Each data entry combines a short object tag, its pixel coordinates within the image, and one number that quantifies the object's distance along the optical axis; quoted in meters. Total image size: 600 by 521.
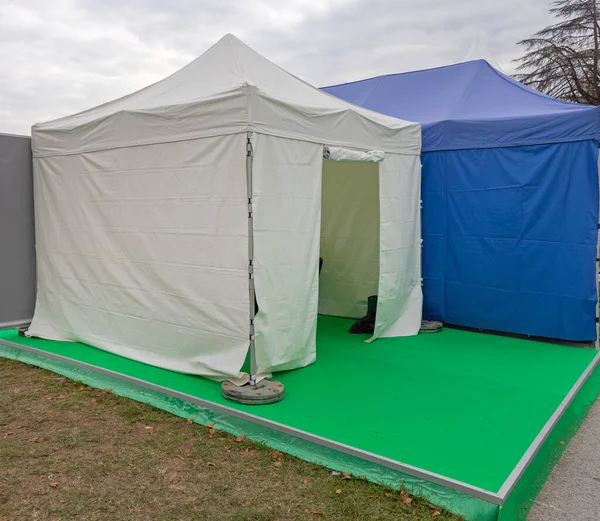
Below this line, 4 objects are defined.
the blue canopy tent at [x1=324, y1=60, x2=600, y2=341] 5.31
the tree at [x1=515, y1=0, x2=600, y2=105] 17.97
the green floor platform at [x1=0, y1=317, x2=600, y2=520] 2.93
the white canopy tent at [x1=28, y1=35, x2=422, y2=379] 3.98
